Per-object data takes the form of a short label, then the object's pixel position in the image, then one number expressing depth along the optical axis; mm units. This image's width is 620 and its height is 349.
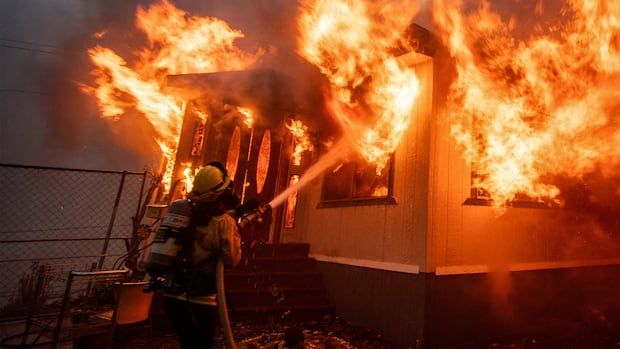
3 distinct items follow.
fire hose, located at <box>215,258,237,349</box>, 2896
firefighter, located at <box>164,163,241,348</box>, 2916
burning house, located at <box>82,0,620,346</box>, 5309
